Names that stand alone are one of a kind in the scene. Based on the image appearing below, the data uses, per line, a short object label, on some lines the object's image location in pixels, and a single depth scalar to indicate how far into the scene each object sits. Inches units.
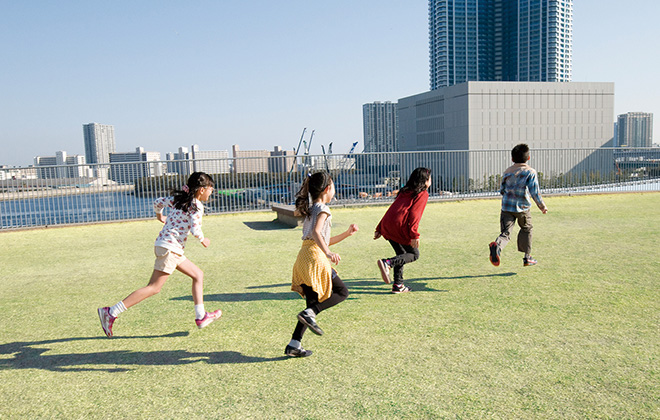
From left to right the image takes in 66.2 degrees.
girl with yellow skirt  155.3
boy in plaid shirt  265.4
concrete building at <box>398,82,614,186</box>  4163.4
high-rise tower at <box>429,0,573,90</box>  7003.0
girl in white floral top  175.6
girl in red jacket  226.5
